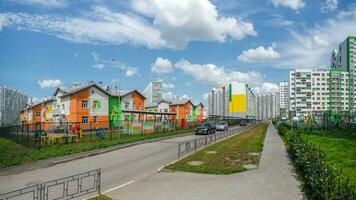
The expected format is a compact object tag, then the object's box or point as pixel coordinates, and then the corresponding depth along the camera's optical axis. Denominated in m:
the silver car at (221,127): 52.80
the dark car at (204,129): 40.59
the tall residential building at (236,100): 130.50
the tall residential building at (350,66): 115.26
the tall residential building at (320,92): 116.31
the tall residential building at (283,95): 184.50
